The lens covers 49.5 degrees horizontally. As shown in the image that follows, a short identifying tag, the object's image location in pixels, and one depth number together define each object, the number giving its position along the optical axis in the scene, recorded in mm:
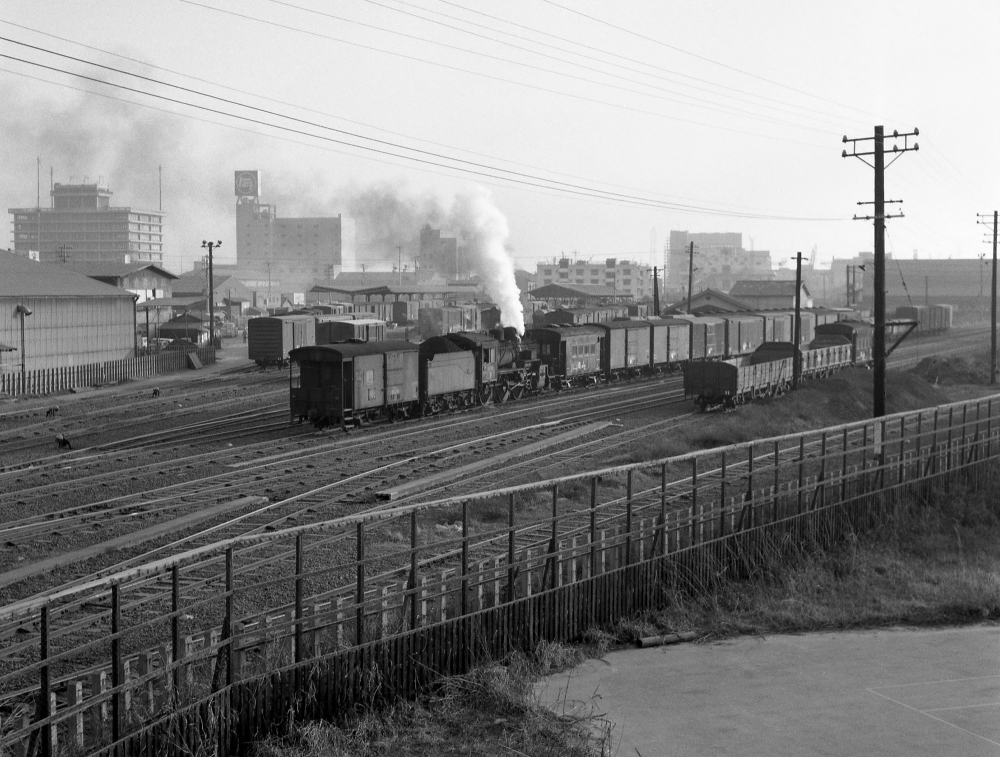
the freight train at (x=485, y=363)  33750
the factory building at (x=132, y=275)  74888
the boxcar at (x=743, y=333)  63906
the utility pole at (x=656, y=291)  73706
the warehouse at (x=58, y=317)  48500
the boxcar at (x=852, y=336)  58156
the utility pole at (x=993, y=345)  54625
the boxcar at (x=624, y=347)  50906
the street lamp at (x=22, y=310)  47781
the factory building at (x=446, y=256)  128000
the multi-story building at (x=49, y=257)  187162
